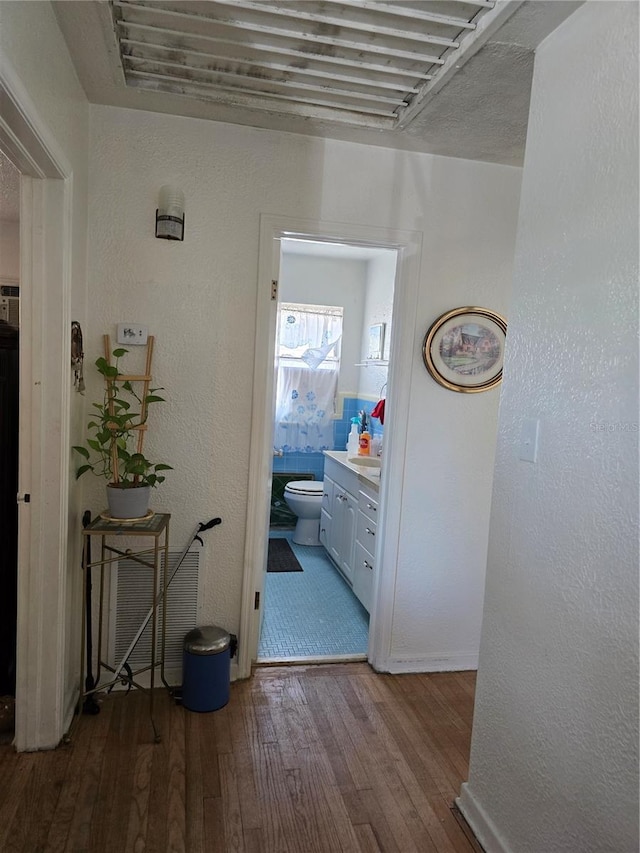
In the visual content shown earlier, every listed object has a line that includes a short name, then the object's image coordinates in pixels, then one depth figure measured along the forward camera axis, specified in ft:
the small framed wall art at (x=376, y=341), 14.12
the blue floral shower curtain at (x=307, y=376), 15.55
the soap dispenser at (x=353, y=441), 14.66
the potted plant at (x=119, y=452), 6.40
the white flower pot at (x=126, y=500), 6.40
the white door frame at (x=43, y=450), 5.55
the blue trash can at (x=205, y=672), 6.91
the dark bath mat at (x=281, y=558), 12.46
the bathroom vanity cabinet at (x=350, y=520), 9.94
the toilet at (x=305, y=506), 13.73
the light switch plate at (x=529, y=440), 4.68
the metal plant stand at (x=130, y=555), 6.34
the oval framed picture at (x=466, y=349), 7.90
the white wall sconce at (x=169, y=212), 6.86
